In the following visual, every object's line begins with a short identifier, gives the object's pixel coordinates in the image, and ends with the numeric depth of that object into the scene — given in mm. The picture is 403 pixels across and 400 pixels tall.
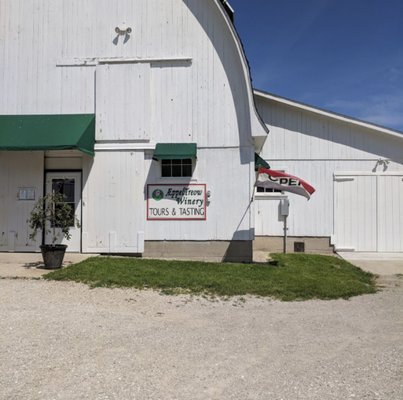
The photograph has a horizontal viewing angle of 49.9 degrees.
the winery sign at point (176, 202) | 11680
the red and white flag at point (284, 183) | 11453
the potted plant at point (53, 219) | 9367
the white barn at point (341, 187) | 14273
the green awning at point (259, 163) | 12350
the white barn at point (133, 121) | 11617
